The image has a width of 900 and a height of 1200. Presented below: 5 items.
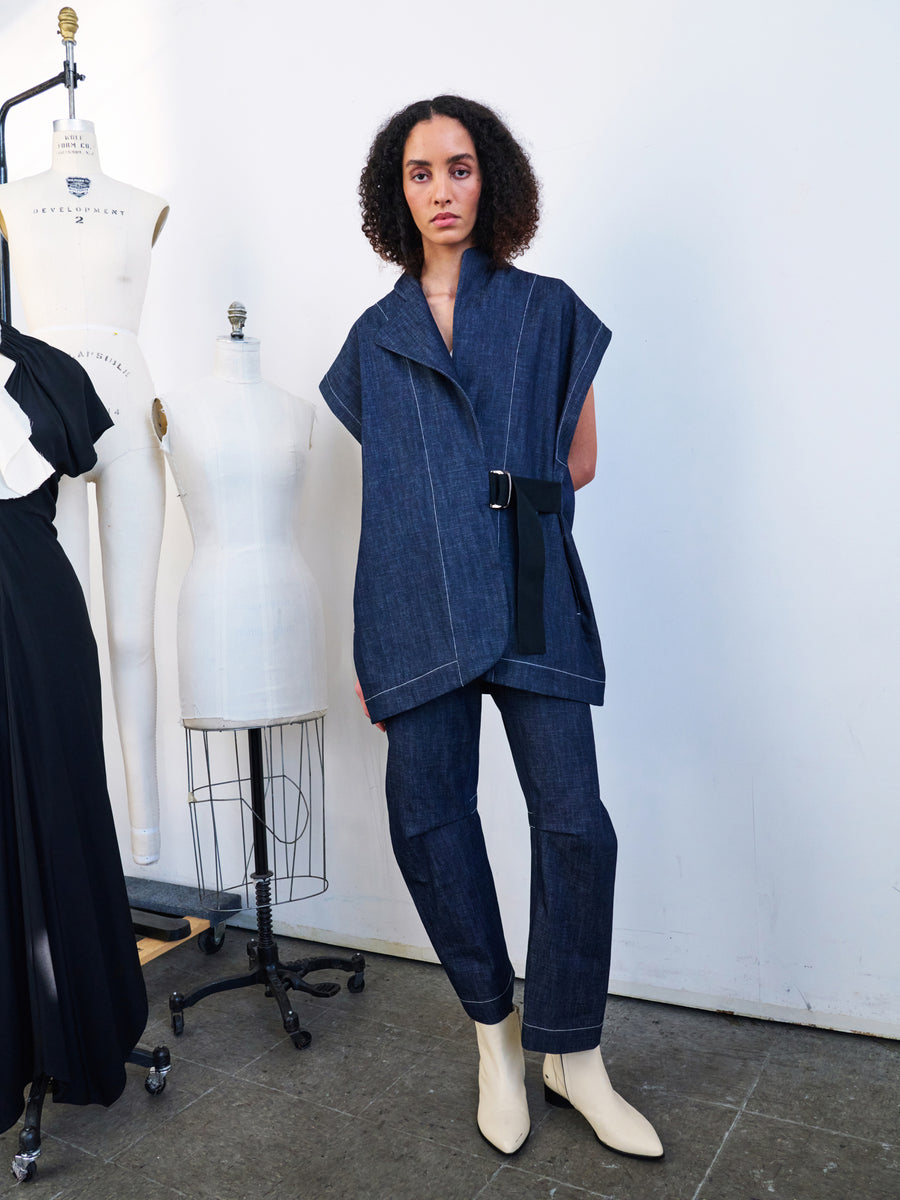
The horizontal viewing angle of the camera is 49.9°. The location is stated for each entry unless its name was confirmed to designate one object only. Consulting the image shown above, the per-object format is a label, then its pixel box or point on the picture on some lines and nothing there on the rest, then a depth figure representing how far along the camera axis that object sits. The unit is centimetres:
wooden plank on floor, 223
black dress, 154
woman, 148
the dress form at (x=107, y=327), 187
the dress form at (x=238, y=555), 189
